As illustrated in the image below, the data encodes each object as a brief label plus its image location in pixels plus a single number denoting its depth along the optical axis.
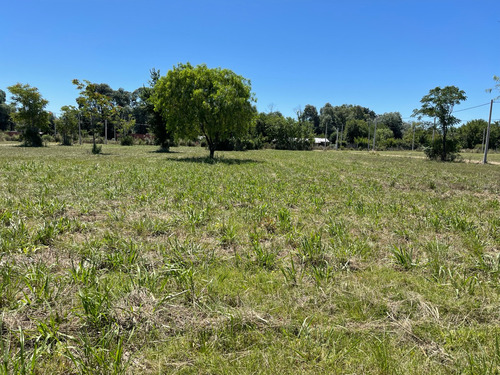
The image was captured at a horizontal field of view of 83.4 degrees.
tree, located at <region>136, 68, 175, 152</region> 34.06
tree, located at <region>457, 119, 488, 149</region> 79.00
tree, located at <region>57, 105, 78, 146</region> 47.54
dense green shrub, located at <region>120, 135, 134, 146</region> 51.28
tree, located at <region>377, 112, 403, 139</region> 122.31
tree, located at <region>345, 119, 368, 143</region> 97.50
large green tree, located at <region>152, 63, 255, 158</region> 22.48
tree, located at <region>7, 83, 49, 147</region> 38.25
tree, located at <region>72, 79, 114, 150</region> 27.72
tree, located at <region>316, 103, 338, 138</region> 113.30
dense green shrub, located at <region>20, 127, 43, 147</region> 38.09
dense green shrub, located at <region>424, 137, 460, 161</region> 31.20
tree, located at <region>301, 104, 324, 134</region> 129.62
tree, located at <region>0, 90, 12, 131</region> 80.75
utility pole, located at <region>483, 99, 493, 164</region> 29.19
